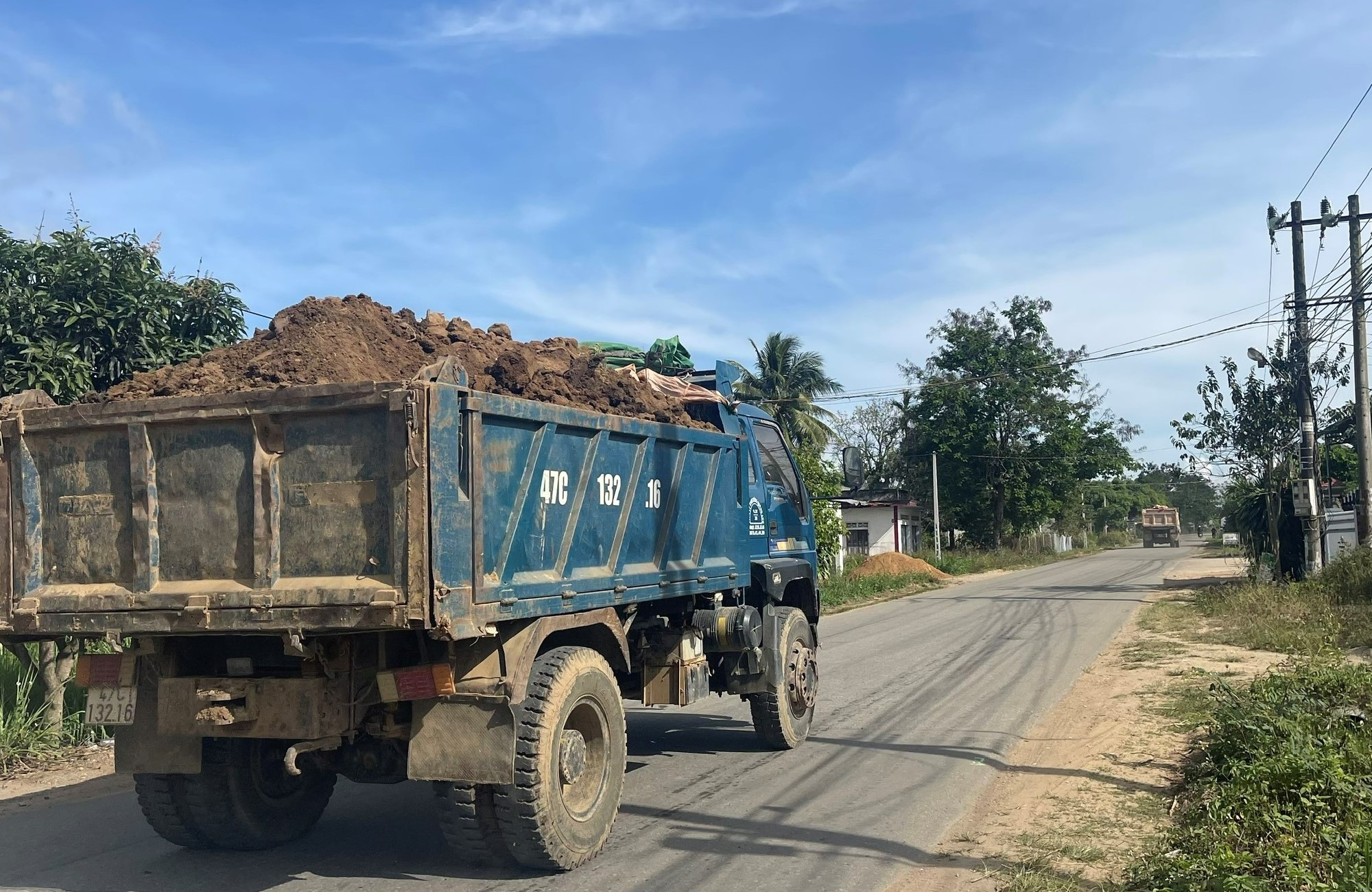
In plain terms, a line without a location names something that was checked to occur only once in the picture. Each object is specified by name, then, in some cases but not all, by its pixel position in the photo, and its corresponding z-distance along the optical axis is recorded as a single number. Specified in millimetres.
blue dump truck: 4695
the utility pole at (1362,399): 20750
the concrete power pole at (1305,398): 21422
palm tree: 44156
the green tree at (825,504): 26531
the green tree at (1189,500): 117188
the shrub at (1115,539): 89750
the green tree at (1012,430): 51969
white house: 52062
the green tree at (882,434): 64250
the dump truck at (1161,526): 78312
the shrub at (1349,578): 17625
